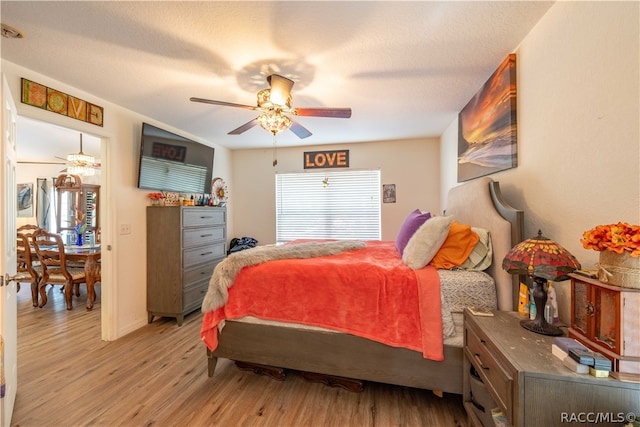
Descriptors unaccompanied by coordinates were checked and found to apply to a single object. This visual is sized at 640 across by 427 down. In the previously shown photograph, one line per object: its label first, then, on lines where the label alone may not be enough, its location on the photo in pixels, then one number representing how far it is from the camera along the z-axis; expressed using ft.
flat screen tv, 10.13
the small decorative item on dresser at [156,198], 10.66
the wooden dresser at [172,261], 10.14
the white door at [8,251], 4.52
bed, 5.49
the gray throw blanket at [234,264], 6.55
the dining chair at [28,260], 11.69
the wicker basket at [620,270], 2.90
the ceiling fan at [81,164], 14.15
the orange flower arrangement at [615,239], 2.86
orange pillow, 6.12
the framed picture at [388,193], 14.21
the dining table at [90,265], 11.69
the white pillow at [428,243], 6.16
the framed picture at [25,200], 18.94
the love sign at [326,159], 14.78
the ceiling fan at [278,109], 6.97
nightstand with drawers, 2.86
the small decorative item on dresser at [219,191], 14.57
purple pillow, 8.03
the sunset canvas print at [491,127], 6.34
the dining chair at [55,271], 11.57
